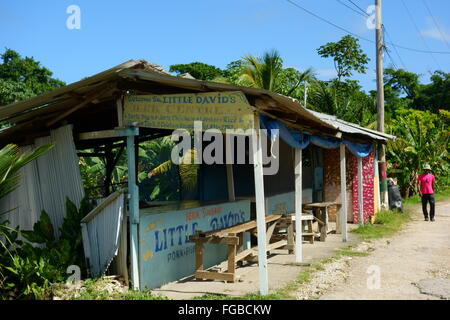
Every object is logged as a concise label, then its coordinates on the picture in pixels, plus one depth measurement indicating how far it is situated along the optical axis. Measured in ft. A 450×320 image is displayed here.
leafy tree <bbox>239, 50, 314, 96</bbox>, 70.59
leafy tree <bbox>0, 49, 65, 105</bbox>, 99.70
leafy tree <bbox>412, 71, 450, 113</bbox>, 137.28
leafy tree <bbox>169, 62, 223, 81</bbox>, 121.60
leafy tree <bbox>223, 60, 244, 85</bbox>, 80.77
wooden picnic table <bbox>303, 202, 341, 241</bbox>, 38.81
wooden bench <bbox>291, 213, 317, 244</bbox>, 37.42
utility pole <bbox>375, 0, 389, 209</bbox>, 53.57
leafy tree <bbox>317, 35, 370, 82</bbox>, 85.20
